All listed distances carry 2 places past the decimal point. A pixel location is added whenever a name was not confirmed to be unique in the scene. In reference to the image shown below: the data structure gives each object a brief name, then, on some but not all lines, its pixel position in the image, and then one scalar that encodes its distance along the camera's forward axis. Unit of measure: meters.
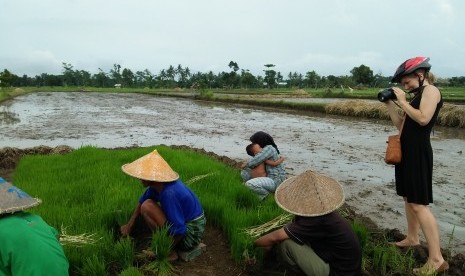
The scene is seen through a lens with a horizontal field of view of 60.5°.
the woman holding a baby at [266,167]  4.49
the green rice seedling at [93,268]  2.69
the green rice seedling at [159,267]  2.87
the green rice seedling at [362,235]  3.43
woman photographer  3.06
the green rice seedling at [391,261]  3.11
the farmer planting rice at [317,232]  2.60
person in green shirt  2.04
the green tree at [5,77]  38.59
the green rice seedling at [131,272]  2.64
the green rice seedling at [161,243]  2.89
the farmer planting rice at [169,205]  2.92
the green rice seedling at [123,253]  2.88
